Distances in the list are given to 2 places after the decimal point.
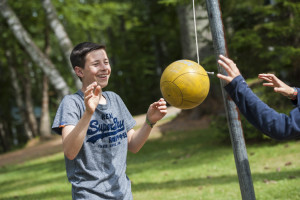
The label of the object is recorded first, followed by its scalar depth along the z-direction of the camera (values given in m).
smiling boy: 2.55
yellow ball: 3.07
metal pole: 3.25
